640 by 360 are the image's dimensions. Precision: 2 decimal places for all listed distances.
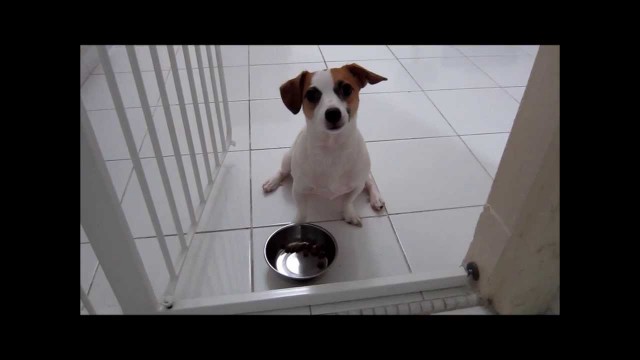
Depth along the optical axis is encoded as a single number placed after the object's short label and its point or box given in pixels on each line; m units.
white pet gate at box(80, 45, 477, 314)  0.66
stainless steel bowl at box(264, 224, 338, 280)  1.07
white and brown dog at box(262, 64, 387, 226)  0.99
